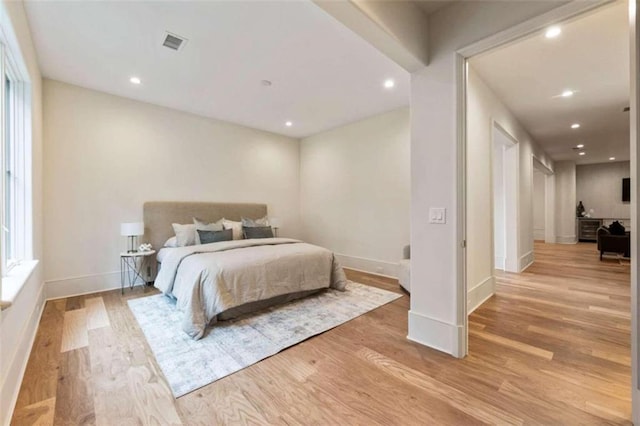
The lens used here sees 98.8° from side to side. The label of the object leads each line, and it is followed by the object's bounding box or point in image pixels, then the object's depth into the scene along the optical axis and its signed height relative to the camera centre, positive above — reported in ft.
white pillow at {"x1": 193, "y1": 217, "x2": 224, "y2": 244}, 13.25 -0.70
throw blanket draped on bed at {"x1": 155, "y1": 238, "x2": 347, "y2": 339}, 8.43 -2.27
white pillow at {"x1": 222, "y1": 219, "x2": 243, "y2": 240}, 14.39 -0.83
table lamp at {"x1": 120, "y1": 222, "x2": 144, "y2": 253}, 11.67 -0.69
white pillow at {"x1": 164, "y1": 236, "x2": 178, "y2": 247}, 12.94 -1.42
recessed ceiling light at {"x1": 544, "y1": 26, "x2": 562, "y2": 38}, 7.61 +4.96
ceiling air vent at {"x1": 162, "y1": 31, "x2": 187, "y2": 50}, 8.22 +5.31
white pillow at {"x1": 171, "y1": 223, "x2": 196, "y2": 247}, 12.83 -1.06
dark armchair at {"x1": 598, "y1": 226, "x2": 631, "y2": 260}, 17.90 -2.41
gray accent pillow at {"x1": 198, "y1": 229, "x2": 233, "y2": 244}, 12.98 -1.17
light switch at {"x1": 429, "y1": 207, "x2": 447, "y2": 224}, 7.02 -0.15
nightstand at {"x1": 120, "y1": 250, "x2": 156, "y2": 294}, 12.44 -2.54
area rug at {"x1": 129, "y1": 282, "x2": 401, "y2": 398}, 6.40 -3.62
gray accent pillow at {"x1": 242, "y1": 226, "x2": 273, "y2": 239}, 14.37 -1.08
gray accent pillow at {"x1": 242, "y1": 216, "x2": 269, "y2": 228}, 14.82 -0.63
